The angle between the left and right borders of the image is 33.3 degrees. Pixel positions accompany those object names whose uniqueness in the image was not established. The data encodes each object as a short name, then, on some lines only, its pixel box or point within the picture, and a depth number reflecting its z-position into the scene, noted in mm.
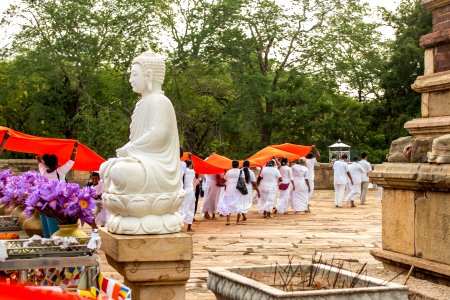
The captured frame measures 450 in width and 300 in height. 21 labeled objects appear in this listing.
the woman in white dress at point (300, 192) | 20516
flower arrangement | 5309
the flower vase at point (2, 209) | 7807
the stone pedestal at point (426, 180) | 6258
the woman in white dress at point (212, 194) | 18297
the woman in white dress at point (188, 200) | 15320
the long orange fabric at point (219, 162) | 17920
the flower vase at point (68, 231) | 5266
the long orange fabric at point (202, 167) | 17328
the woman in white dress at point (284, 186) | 19797
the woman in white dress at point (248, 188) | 17442
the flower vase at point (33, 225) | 5985
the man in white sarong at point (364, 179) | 23281
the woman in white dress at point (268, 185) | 18578
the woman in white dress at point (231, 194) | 17344
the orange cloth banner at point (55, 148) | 12633
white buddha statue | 5578
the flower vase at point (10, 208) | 7406
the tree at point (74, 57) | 27672
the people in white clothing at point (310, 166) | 21750
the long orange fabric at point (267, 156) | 19456
